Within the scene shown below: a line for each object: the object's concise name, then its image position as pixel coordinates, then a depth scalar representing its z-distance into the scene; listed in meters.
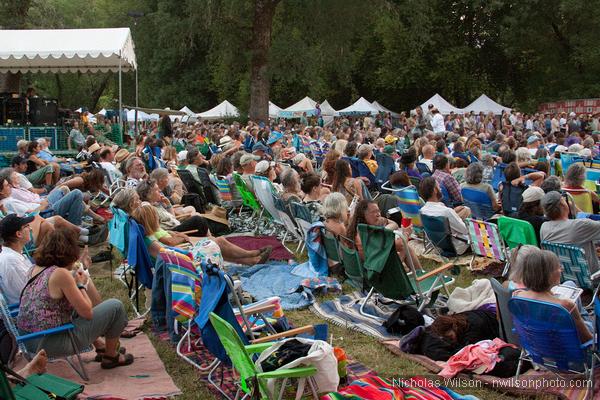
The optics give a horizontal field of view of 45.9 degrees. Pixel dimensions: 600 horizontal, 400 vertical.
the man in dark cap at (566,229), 6.47
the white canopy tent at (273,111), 35.06
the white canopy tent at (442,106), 31.44
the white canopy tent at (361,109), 34.56
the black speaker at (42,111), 17.67
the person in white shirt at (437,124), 21.91
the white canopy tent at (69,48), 16.52
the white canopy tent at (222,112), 37.78
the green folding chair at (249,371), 3.83
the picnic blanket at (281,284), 6.96
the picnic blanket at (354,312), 5.98
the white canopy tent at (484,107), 32.03
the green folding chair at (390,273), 5.99
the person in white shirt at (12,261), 5.25
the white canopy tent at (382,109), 35.36
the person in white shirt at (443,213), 8.12
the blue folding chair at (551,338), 4.29
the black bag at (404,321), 5.85
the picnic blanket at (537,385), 4.46
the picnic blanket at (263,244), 8.80
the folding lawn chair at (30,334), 4.70
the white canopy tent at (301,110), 33.66
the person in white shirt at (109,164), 11.48
